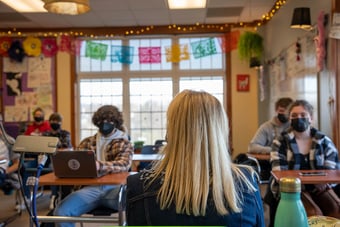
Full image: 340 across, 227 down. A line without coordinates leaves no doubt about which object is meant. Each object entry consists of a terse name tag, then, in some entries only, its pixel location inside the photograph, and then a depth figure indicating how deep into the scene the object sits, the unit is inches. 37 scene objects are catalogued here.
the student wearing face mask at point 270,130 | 169.9
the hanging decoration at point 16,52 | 267.4
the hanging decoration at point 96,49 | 272.7
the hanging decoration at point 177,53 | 270.7
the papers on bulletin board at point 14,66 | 268.8
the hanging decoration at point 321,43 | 144.6
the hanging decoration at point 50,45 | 269.7
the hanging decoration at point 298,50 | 177.6
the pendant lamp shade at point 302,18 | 155.1
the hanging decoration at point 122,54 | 271.9
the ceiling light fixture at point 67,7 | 144.8
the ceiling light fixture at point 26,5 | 207.3
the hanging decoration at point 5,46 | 268.8
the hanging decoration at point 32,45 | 269.1
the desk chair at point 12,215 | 162.8
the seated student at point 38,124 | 229.6
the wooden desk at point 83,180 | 98.1
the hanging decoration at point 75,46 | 270.5
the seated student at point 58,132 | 199.9
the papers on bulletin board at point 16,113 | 267.3
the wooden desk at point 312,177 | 93.3
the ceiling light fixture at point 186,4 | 209.4
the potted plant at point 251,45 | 251.1
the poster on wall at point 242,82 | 262.8
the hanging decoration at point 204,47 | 269.4
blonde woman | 46.6
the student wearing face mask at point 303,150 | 116.1
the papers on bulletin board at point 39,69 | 269.1
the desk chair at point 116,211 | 101.8
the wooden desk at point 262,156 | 156.8
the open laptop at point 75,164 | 102.3
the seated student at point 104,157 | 110.4
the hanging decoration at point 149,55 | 272.1
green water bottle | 33.6
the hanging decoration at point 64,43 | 269.3
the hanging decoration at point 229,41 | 263.1
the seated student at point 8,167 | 154.6
